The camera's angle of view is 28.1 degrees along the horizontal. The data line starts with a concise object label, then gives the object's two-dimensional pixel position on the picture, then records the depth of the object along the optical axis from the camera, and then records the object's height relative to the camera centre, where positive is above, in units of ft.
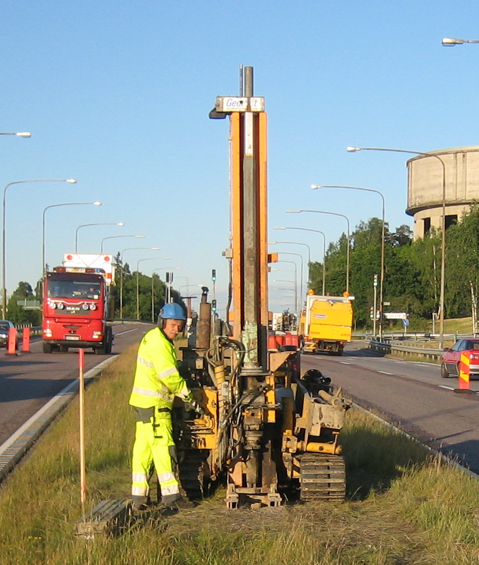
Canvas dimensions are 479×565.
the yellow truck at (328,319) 157.28 -1.61
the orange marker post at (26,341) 127.19 -4.28
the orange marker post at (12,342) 121.06 -4.12
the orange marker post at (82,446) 26.73 -3.84
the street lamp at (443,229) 126.62 +11.40
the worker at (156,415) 26.58 -2.97
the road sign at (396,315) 242.37 -1.49
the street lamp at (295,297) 275.47 +3.58
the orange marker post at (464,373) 80.33 -5.42
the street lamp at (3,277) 166.66 +5.85
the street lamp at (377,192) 169.68 +21.32
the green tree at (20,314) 318.04 -1.65
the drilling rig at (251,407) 27.17 -2.80
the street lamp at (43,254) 197.90 +11.51
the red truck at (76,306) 115.15 +0.41
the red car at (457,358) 93.09 -4.83
